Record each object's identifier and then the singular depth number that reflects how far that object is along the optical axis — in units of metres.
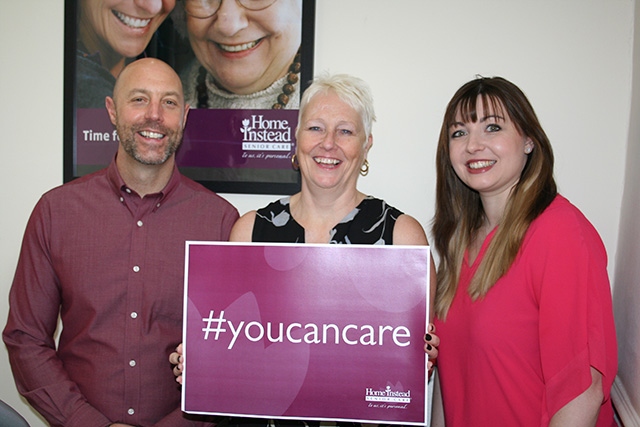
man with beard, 1.64
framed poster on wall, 2.07
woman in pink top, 1.29
